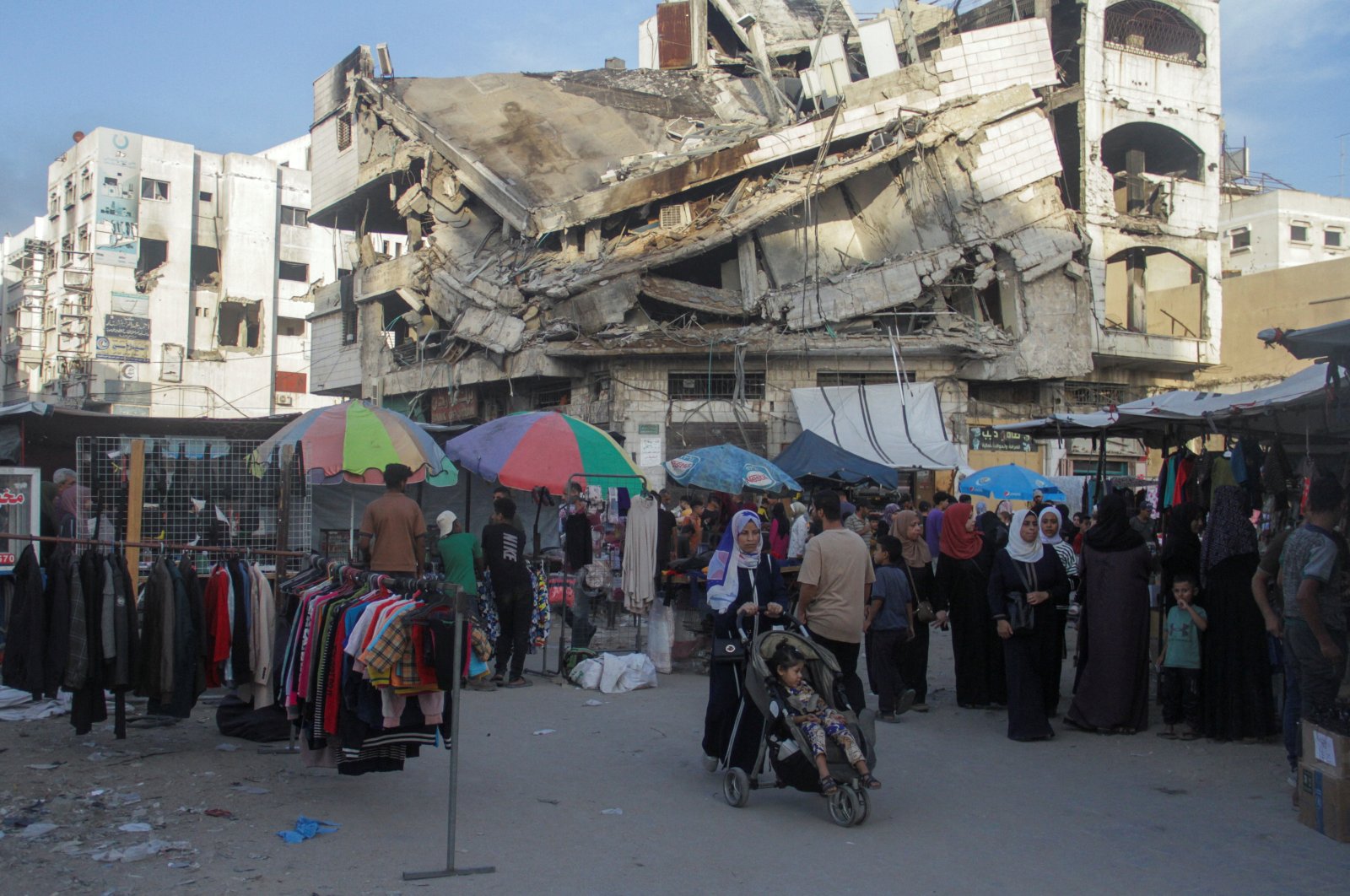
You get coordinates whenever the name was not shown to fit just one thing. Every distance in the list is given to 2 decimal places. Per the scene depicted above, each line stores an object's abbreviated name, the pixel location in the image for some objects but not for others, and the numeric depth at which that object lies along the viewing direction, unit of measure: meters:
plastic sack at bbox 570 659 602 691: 10.20
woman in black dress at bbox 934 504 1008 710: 9.38
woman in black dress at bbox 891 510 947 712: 9.33
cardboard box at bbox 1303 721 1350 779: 5.50
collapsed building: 25.19
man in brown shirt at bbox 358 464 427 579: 8.05
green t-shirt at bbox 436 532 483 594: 9.72
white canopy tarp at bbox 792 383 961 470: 23.02
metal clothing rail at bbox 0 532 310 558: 6.96
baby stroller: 5.83
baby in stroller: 5.78
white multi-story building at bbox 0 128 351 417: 48.28
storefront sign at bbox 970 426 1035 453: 25.70
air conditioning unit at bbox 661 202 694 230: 26.11
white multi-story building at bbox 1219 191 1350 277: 46.00
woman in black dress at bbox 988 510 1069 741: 8.01
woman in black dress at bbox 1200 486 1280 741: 7.74
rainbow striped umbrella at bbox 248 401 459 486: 9.69
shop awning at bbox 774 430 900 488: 19.48
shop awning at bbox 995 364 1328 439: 7.75
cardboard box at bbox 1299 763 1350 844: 5.50
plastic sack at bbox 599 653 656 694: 10.12
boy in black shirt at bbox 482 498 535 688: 10.32
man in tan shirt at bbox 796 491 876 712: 6.92
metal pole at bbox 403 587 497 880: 4.95
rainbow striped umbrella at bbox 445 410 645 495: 11.35
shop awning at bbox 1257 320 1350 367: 6.14
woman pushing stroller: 6.66
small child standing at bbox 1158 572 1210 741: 7.97
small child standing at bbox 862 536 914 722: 8.77
